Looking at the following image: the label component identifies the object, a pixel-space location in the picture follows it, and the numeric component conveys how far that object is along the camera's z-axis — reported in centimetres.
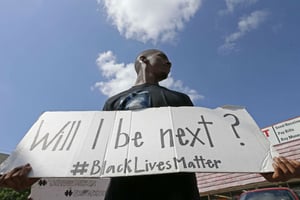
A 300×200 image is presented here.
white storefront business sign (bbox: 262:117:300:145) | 958
